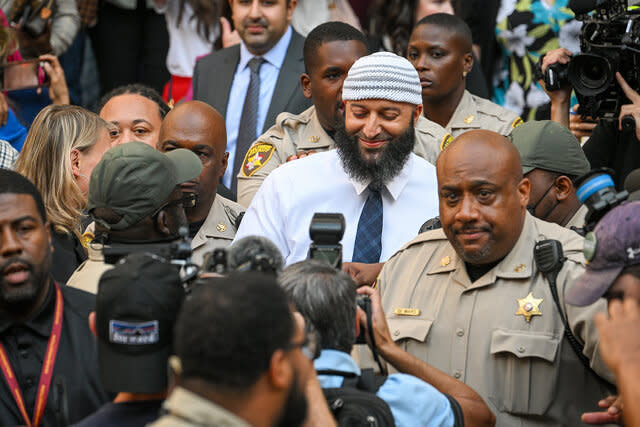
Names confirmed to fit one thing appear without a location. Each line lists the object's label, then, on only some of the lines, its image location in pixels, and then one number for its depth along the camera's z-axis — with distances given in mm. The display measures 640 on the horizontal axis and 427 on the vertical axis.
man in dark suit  14906
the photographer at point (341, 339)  7203
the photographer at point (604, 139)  12859
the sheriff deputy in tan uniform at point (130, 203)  9219
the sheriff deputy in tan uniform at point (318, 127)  13031
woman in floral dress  16344
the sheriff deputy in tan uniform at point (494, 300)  8953
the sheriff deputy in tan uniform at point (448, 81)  14430
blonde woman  10719
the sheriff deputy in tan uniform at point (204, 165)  11594
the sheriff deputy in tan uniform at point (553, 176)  11281
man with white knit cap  10797
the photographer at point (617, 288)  7141
